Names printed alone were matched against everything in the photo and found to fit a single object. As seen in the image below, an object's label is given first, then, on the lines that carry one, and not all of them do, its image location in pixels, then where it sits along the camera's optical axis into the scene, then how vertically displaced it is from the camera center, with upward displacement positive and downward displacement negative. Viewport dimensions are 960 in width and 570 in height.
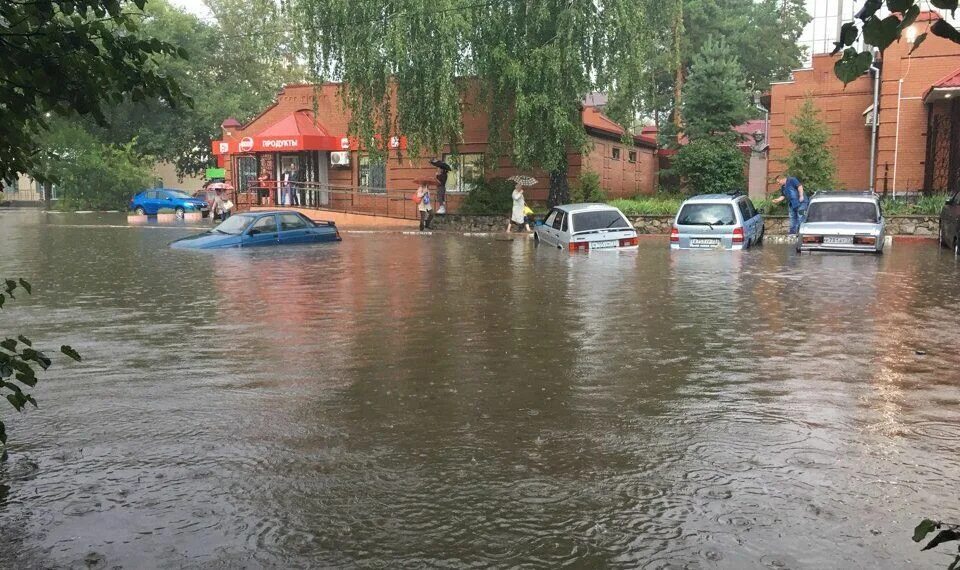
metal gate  29.16 +1.92
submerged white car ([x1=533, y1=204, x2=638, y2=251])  22.64 -0.68
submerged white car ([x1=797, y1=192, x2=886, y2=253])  21.14 -0.47
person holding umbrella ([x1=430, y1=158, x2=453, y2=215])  36.09 +0.70
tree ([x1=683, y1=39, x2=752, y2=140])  38.12 +4.55
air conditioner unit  41.88 +2.00
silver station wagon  22.11 -0.52
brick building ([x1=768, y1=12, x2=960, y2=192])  29.58 +2.87
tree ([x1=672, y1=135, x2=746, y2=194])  36.38 +1.57
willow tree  29.95 +4.98
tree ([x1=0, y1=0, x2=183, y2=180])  4.04 +0.63
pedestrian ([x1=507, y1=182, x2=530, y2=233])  31.62 -0.33
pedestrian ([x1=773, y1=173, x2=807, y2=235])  27.08 +0.13
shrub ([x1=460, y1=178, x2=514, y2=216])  35.31 +0.14
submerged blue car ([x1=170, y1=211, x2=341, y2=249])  23.80 -0.88
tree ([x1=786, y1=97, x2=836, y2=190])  31.30 +1.67
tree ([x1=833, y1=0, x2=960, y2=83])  2.69 +0.56
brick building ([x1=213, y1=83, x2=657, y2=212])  38.19 +2.20
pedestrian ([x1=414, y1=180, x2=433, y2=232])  33.81 -0.11
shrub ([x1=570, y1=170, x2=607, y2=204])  34.75 +0.49
